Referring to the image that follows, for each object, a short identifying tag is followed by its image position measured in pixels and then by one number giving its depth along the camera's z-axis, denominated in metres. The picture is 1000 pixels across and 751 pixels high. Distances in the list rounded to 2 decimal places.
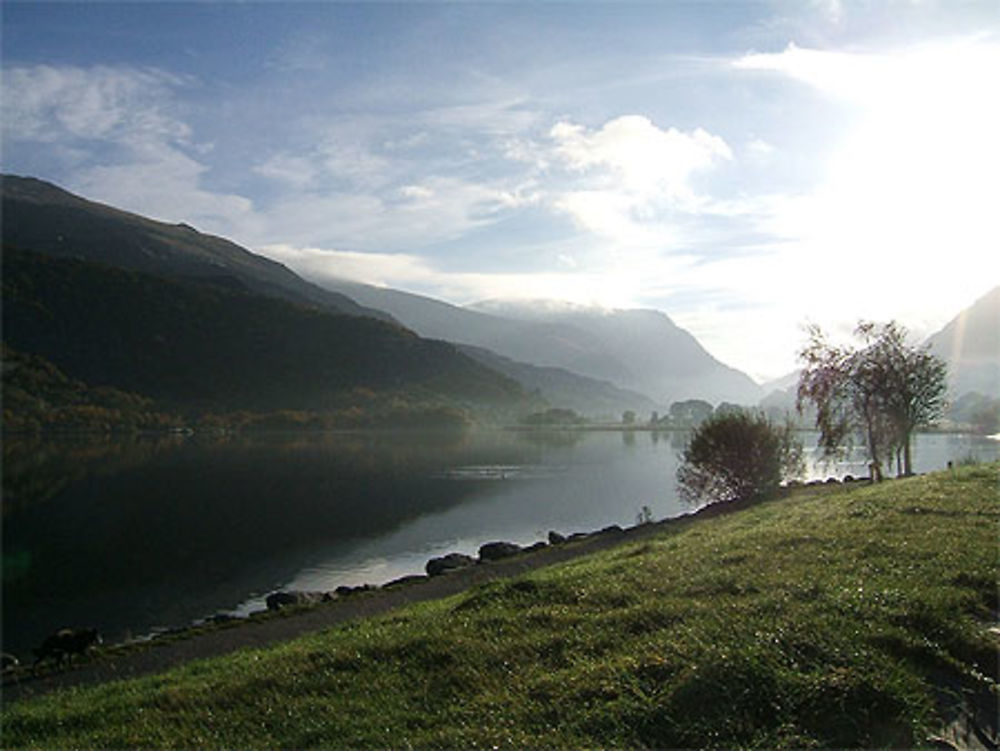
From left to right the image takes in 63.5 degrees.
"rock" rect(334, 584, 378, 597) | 31.42
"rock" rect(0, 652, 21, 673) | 22.69
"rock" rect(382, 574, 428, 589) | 32.12
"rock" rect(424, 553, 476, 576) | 35.35
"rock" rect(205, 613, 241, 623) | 27.30
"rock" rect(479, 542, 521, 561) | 39.41
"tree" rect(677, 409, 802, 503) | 48.69
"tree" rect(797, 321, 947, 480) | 45.81
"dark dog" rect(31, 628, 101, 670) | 21.56
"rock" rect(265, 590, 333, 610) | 29.33
